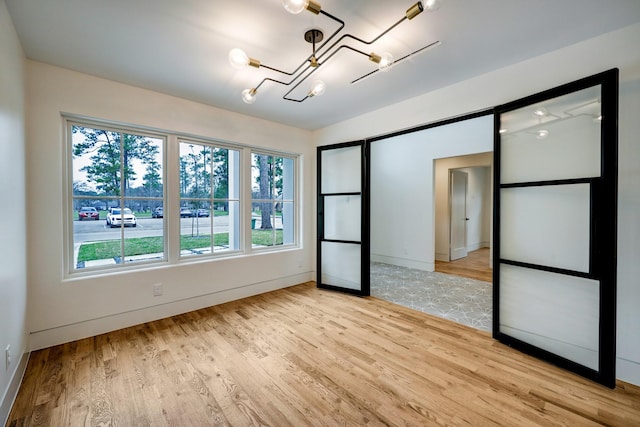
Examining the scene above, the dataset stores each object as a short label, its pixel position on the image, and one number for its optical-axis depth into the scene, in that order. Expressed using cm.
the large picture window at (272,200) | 408
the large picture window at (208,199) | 339
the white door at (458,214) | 630
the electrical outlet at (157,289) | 304
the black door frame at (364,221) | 381
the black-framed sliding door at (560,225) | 191
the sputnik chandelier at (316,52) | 138
